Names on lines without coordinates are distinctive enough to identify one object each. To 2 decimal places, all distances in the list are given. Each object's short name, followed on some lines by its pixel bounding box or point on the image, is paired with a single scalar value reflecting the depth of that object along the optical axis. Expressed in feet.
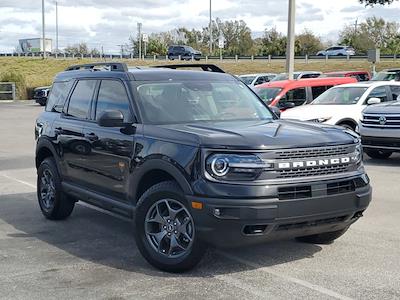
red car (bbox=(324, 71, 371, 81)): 85.28
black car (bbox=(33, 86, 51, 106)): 112.88
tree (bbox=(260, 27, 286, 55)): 282.56
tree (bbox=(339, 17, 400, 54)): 259.60
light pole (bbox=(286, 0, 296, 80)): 61.62
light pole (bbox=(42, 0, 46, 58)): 197.40
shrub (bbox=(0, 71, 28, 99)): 136.63
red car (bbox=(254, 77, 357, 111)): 52.37
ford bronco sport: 15.94
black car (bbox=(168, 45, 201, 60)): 217.11
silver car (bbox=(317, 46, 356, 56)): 211.74
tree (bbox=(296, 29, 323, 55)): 291.17
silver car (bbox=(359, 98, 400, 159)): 38.73
